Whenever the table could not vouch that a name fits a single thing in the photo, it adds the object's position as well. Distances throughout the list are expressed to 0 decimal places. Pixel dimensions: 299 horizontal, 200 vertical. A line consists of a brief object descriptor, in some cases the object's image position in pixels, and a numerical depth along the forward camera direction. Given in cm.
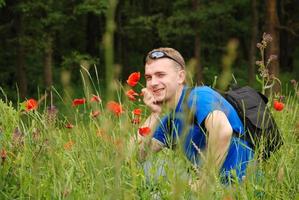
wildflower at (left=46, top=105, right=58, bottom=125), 244
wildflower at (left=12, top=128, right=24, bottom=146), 295
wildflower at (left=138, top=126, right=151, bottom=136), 261
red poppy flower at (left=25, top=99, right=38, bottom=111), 298
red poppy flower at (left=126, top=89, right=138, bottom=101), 328
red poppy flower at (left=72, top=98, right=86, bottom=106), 317
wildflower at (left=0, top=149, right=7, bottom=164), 261
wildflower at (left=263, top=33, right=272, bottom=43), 336
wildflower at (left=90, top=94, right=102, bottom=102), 261
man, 284
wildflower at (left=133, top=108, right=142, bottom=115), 305
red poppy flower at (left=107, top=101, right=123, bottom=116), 284
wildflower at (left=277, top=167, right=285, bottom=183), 240
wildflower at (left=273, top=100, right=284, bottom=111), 337
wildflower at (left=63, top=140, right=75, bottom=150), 301
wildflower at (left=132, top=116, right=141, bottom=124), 304
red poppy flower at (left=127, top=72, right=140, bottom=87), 324
